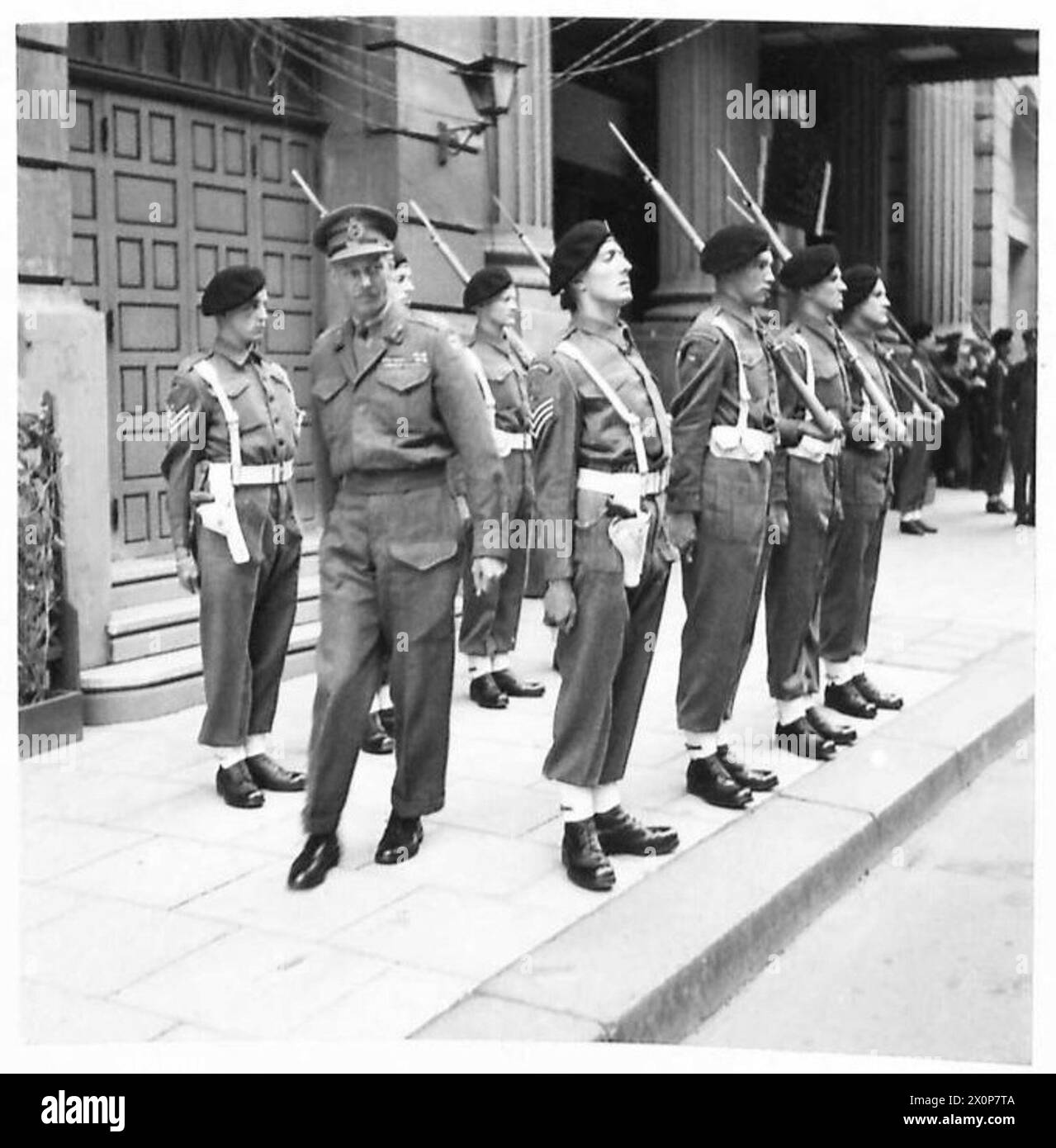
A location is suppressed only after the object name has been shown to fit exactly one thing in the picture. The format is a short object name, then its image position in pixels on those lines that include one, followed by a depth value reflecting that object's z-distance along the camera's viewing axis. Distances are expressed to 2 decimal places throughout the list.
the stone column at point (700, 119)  11.52
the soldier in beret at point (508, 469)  7.35
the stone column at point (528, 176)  9.54
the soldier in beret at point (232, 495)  5.49
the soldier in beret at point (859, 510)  6.91
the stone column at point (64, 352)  6.56
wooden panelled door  7.72
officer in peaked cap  4.57
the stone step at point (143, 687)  6.72
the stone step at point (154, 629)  7.01
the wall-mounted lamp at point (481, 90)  8.70
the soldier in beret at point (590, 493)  4.62
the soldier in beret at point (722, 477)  5.46
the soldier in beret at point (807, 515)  6.29
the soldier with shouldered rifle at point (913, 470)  13.33
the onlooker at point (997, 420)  15.16
